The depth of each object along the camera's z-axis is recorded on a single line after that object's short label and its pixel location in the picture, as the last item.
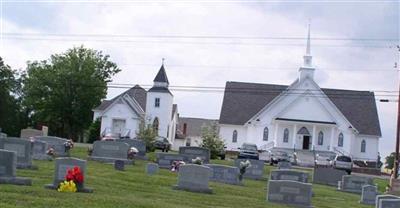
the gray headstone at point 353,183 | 33.62
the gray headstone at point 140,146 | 38.56
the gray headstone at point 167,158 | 33.47
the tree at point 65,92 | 77.62
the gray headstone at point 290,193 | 21.31
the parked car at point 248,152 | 54.12
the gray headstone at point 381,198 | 18.27
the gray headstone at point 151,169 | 27.54
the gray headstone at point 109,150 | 33.16
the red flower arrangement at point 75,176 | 16.95
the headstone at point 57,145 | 33.53
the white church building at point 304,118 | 74.62
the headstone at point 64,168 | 17.23
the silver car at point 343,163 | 53.44
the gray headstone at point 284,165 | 42.14
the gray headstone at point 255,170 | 34.44
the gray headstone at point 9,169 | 17.34
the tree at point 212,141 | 50.62
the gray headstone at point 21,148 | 22.89
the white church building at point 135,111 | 74.00
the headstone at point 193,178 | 21.42
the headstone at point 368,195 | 27.08
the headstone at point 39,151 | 28.34
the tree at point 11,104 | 71.69
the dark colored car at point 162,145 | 56.75
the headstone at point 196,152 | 37.56
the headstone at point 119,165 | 27.75
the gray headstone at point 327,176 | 37.38
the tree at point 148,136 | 49.05
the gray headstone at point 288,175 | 28.05
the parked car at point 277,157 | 55.71
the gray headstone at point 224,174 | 27.40
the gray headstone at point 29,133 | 41.19
